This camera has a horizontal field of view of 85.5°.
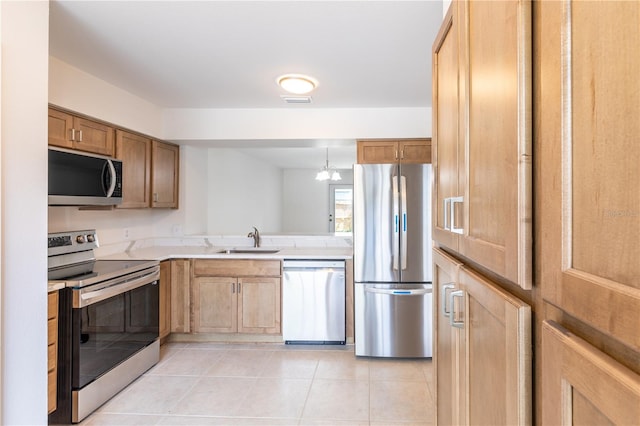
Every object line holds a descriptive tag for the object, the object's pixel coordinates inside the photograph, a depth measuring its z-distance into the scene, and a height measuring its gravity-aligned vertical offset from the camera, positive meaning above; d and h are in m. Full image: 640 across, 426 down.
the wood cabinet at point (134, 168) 3.00 +0.42
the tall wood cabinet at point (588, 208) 0.38 +0.01
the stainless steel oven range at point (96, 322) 2.04 -0.73
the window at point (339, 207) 8.39 +0.15
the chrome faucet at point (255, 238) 3.88 -0.28
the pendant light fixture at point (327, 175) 5.79 +0.66
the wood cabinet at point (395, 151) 3.42 +0.62
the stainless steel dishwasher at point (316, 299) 3.25 -0.81
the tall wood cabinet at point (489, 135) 0.59 +0.17
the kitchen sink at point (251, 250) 3.76 -0.41
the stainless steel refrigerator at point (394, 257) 2.98 -0.38
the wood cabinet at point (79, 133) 2.34 +0.59
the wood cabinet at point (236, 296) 3.32 -0.80
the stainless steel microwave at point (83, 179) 2.14 +0.24
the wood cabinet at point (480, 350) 0.63 -0.32
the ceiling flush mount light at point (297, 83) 2.62 +1.02
